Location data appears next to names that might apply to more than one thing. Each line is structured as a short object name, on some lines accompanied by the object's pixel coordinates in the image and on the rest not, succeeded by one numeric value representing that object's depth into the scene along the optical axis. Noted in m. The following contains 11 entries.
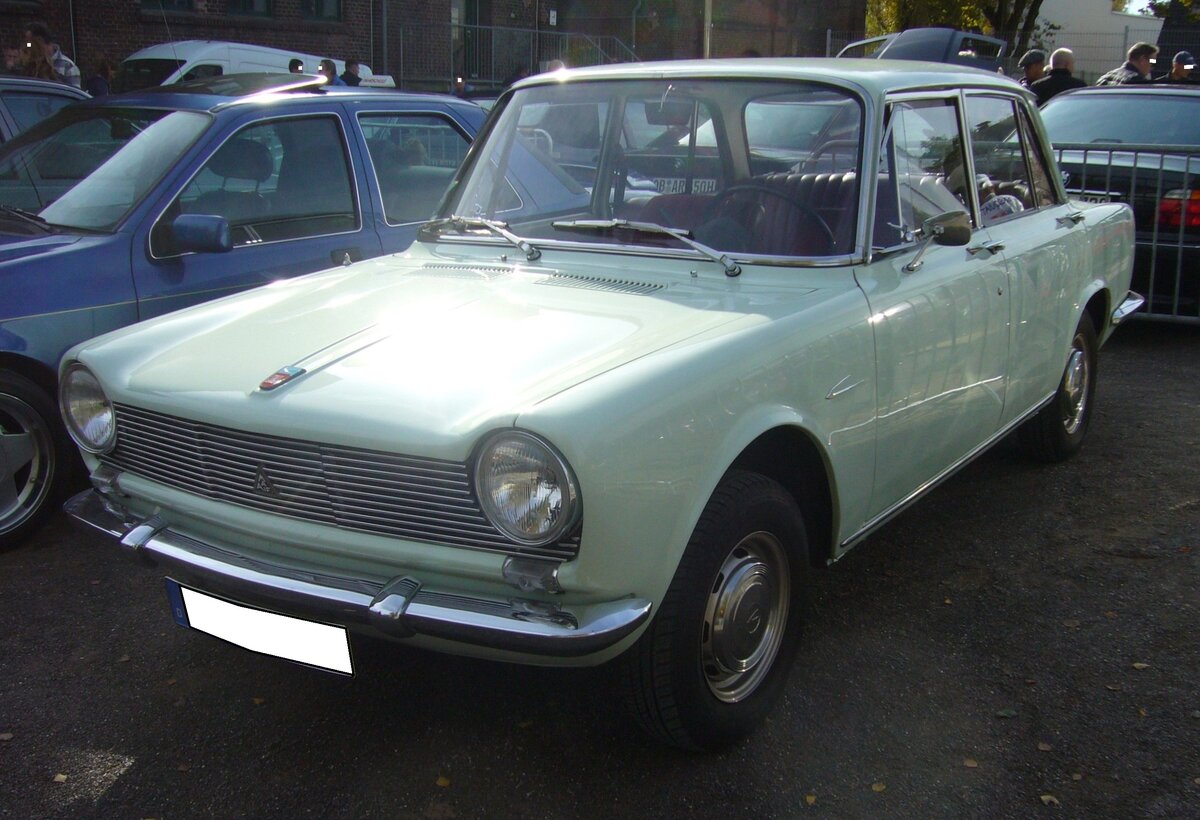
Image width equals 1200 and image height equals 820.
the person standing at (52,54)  9.77
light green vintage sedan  2.53
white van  16.38
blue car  4.31
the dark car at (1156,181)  7.49
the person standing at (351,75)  15.39
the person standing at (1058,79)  11.16
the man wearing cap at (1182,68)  12.25
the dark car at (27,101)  6.62
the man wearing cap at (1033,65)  12.27
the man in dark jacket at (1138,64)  11.73
